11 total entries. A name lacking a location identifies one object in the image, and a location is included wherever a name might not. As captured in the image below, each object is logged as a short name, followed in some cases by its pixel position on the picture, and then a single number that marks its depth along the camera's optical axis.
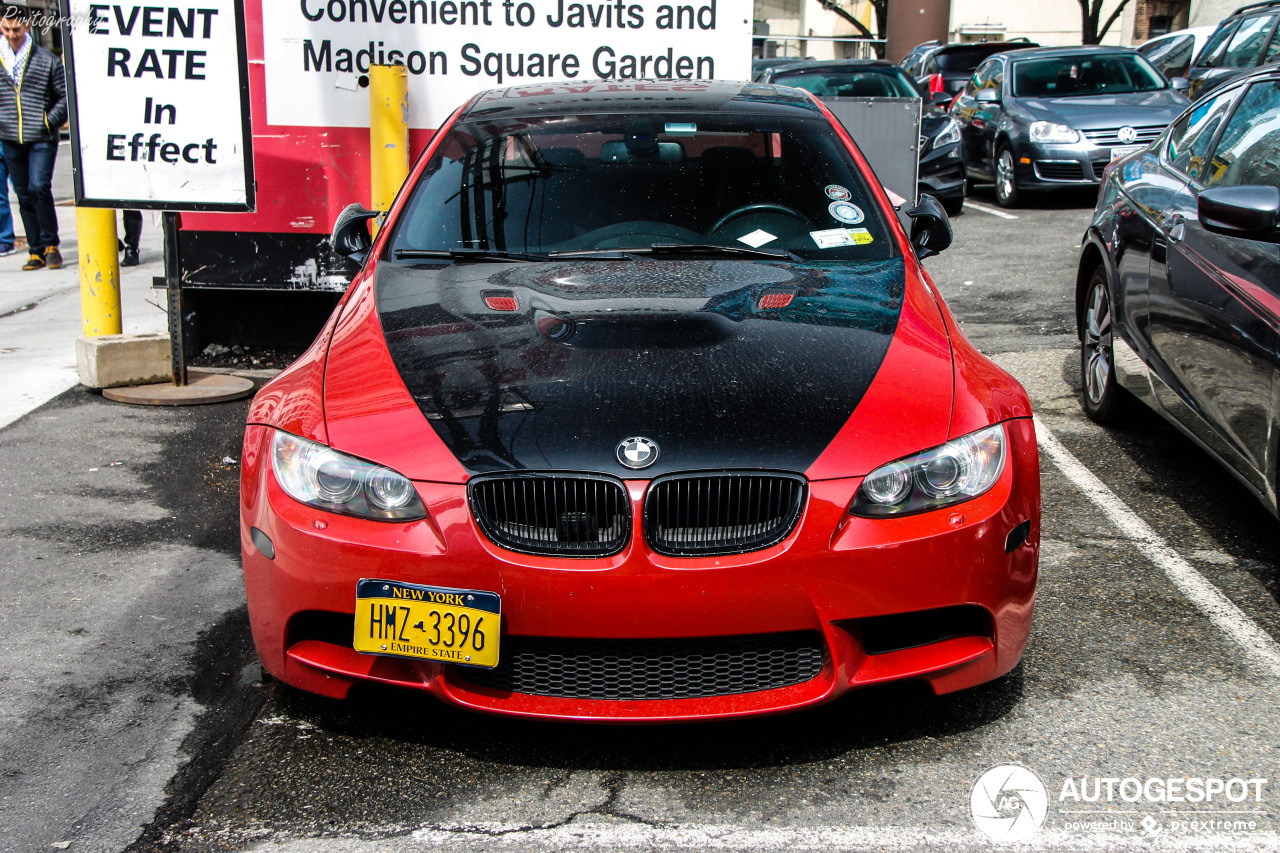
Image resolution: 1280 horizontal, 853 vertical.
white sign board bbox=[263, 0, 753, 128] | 7.03
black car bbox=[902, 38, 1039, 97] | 20.98
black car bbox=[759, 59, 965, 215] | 12.48
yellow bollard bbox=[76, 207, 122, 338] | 6.55
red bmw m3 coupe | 2.74
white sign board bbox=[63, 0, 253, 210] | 6.08
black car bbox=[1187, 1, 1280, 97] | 13.68
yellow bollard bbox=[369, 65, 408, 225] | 6.73
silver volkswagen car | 12.26
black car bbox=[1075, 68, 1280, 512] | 3.80
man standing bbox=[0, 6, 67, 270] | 9.98
